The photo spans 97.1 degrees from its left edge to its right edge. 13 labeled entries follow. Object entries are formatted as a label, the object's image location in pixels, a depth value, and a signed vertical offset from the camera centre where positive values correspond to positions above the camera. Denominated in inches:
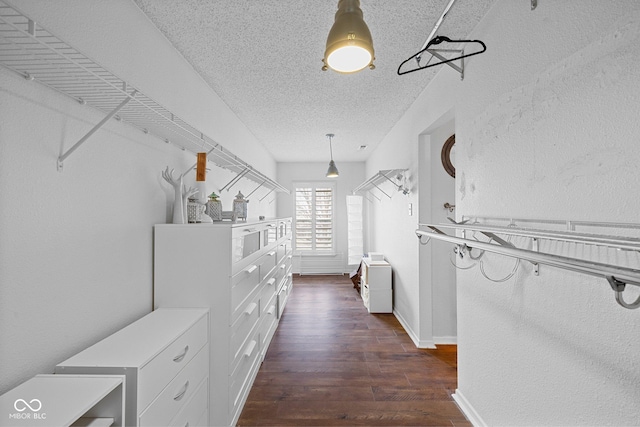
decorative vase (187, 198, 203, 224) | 81.8 +2.3
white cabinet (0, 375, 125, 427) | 33.8 -23.4
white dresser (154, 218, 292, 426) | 71.4 -16.6
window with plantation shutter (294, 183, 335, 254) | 260.8 +2.3
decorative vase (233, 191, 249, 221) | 105.3 +4.9
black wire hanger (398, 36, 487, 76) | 56.6 +37.4
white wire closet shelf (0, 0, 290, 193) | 34.0 +21.7
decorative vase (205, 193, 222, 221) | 91.8 +3.9
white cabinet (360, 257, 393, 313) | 161.2 -40.0
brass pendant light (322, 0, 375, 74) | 37.5 +24.8
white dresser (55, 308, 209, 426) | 44.1 -25.4
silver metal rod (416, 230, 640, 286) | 25.2 -4.9
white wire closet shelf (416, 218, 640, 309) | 26.6 -4.4
